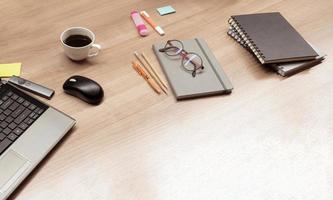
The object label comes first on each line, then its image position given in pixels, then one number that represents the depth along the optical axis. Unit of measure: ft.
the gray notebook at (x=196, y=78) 2.57
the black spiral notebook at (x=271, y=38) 2.82
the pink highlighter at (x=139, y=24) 3.04
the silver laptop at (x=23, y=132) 1.98
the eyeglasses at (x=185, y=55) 2.73
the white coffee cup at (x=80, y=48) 2.63
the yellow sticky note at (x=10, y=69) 2.55
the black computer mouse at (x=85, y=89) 2.41
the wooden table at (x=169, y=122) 2.08
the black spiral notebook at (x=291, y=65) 2.82
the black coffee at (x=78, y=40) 2.73
